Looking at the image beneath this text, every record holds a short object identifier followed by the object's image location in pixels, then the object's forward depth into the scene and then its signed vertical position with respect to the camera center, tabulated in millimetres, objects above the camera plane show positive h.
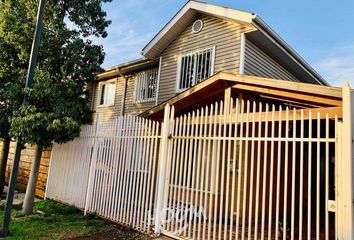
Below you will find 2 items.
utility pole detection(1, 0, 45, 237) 6465 -121
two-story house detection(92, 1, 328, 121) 9250 +3930
